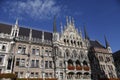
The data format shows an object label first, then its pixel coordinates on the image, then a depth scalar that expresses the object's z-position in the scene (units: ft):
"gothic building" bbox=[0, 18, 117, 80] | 114.04
